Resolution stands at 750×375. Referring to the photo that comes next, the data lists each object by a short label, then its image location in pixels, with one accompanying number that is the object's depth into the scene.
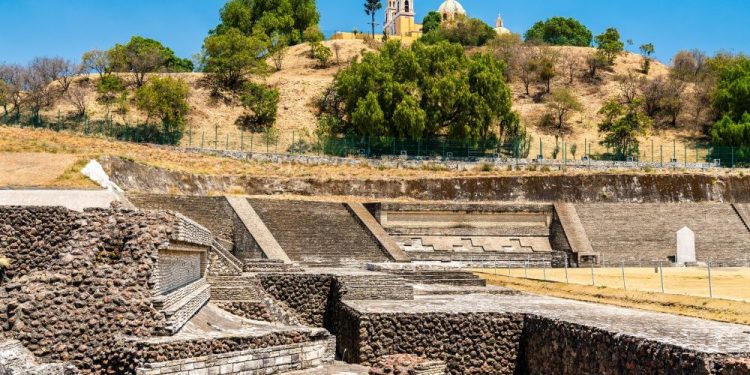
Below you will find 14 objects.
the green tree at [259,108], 58.25
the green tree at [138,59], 63.44
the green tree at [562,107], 63.00
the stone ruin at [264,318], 11.55
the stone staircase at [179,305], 12.48
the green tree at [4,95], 54.29
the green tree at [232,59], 61.94
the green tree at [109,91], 56.89
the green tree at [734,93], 58.22
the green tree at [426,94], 52.03
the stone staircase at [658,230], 35.34
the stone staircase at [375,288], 19.41
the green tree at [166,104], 52.81
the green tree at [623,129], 57.34
